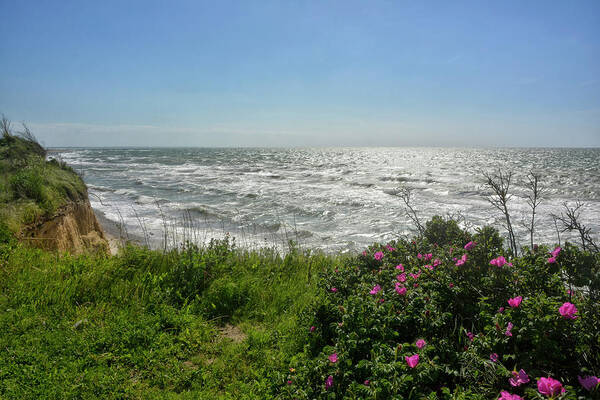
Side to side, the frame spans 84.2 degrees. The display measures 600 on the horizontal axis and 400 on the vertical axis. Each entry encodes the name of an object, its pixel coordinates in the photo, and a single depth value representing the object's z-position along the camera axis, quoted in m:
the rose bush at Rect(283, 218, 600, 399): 2.17
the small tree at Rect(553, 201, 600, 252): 2.84
